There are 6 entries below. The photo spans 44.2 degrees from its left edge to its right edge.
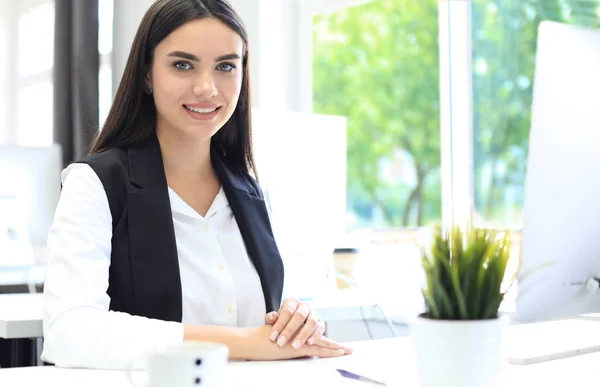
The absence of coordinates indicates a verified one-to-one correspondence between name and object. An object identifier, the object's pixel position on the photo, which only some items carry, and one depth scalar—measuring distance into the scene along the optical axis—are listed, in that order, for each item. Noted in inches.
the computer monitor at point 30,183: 99.9
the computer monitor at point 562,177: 57.7
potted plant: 31.6
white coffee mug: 29.4
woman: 56.0
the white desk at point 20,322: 72.2
